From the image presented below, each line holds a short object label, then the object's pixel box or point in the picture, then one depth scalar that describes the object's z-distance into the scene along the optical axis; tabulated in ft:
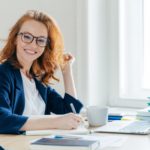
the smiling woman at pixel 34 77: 7.89
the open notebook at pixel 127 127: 7.73
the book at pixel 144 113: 8.55
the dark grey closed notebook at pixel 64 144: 6.70
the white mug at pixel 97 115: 8.29
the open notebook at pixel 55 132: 7.62
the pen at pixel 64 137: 7.27
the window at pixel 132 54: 10.95
